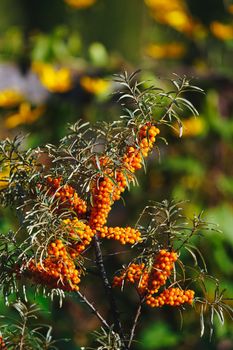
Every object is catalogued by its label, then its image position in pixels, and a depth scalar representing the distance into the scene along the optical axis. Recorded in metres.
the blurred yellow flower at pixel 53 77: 7.05
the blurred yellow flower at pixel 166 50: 9.32
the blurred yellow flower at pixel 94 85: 6.89
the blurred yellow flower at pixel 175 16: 9.16
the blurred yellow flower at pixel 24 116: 6.75
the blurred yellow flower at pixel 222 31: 8.57
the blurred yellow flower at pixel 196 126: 6.22
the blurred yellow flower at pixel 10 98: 6.86
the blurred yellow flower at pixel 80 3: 9.92
